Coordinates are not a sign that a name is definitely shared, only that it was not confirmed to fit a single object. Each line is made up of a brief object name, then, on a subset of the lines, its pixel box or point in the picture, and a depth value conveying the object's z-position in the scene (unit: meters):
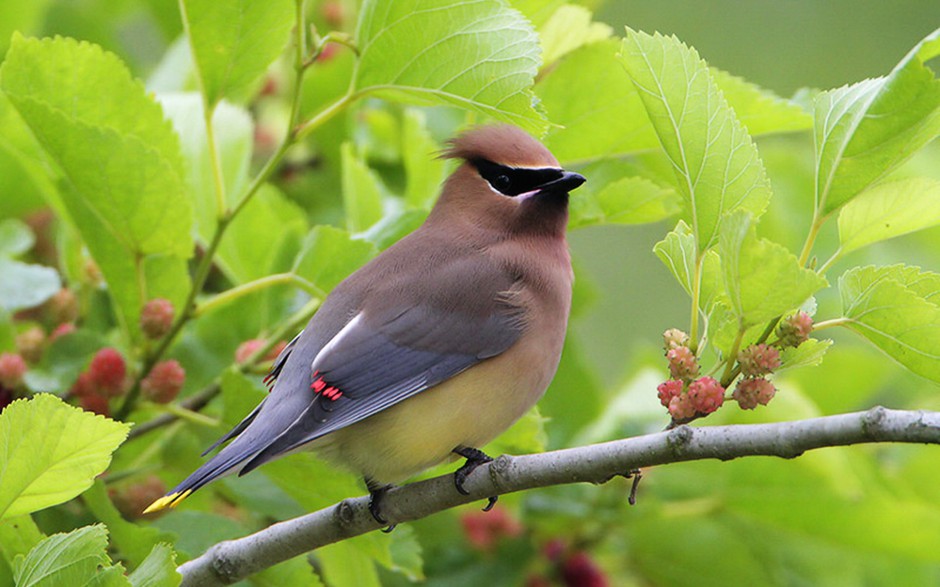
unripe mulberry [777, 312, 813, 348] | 4.64
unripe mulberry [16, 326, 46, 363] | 6.66
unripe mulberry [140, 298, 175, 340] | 6.28
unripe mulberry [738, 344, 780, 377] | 4.61
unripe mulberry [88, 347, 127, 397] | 6.27
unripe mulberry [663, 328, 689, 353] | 4.78
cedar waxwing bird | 6.02
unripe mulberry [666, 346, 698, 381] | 4.68
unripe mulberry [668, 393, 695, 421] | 4.57
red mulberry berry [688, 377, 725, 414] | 4.54
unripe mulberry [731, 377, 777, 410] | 4.56
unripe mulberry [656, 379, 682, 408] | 4.63
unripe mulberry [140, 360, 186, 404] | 6.24
